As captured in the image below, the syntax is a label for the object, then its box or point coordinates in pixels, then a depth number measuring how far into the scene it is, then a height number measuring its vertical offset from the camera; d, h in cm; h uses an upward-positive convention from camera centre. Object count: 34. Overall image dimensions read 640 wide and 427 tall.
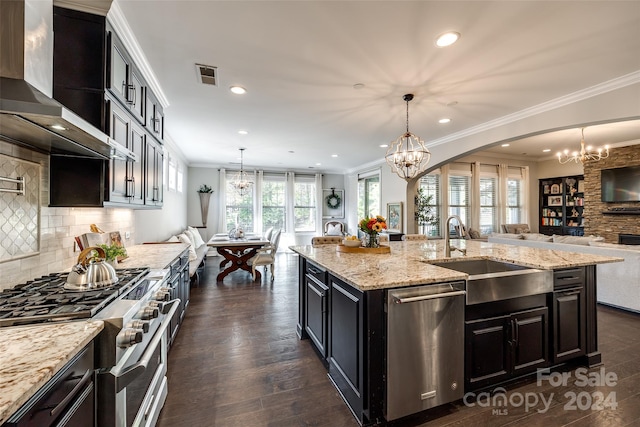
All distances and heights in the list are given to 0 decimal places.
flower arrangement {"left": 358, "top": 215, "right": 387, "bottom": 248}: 273 -12
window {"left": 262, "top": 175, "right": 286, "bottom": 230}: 860 +49
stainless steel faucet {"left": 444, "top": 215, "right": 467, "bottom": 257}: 245 -30
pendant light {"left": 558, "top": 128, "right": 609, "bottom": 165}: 473 +145
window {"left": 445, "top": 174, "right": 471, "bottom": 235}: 748 +55
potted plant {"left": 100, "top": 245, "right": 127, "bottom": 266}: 189 -26
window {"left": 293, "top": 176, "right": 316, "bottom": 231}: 902 +43
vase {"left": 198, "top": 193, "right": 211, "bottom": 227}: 789 +34
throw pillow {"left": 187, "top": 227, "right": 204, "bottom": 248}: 600 -52
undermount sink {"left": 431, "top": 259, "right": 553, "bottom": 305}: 184 -50
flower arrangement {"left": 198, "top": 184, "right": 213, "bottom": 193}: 790 +81
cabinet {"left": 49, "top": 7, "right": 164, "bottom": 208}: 177 +85
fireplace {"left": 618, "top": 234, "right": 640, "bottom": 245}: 584 -52
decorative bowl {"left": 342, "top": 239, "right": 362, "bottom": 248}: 278 -28
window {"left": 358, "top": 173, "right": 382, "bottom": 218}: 807 +64
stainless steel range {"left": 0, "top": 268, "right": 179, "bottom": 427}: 109 -50
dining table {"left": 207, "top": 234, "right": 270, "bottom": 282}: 517 -70
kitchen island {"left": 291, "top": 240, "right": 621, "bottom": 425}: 163 -76
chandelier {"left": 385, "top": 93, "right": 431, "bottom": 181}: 331 +74
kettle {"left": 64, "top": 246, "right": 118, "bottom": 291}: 145 -32
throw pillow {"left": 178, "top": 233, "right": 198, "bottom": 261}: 462 -45
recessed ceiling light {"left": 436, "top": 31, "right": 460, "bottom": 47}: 210 +142
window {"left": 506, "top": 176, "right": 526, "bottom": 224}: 805 +45
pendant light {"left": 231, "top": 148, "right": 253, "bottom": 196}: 662 +115
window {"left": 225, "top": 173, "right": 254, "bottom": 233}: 827 +23
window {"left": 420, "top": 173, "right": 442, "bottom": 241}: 728 +62
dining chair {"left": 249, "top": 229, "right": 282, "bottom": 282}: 514 -79
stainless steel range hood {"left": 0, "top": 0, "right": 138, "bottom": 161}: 107 +60
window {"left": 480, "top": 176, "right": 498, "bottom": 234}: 775 +32
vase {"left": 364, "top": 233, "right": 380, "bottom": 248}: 282 -26
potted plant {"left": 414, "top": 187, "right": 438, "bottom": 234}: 674 +13
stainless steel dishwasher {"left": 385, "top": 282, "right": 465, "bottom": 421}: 162 -82
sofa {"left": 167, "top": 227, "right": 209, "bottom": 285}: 451 -69
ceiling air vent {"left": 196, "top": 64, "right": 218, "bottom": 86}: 261 +145
